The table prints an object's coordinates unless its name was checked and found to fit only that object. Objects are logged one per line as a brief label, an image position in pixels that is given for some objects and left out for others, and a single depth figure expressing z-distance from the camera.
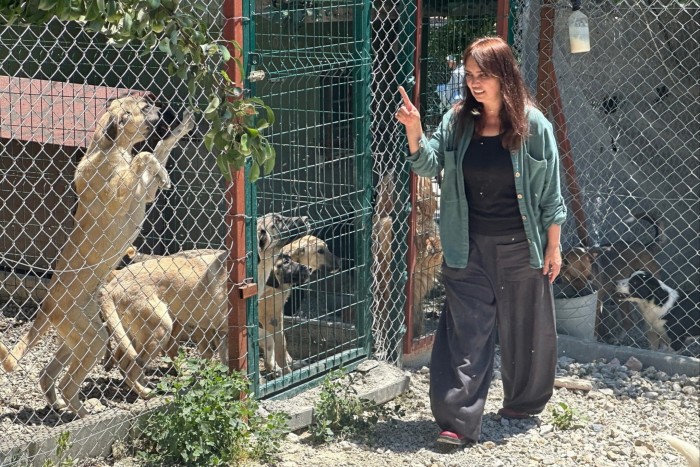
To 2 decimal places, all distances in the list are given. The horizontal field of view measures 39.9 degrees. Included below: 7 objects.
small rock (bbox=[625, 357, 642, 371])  6.59
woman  4.93
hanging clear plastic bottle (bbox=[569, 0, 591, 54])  6.48
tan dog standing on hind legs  5.43
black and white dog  7.30
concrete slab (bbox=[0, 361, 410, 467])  4.48
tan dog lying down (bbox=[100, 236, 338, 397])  5.79
